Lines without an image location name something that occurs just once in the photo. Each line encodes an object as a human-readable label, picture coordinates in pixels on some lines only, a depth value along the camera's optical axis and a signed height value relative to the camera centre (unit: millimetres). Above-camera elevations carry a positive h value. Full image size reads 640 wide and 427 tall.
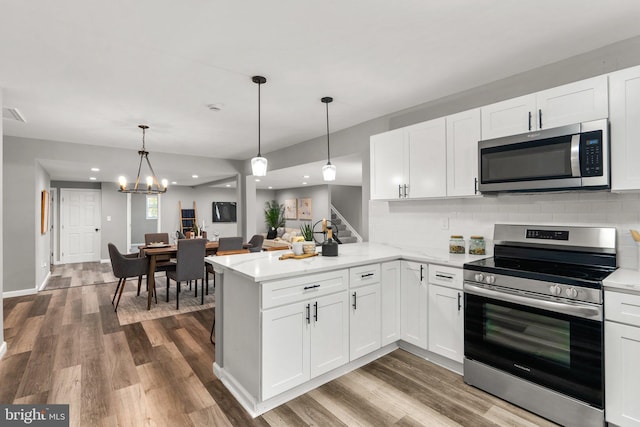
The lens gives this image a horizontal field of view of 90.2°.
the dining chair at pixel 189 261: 4391 -662
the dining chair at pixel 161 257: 4645 -625
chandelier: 4285 +440
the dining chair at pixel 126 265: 4281 -699
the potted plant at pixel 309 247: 2793 -297
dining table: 4359 -556
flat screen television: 10742 +96
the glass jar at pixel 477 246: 2827 -298
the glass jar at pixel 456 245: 2945 -303
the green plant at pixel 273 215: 11461 -52
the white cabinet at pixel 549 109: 2023 +724
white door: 8391 -291
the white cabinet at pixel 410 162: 2895 +505
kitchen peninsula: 2053 -765
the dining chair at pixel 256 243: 5388 -514
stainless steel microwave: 1976 +364
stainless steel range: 1801 -693
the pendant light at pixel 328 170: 3123 +425
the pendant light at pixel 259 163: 2715 +434
